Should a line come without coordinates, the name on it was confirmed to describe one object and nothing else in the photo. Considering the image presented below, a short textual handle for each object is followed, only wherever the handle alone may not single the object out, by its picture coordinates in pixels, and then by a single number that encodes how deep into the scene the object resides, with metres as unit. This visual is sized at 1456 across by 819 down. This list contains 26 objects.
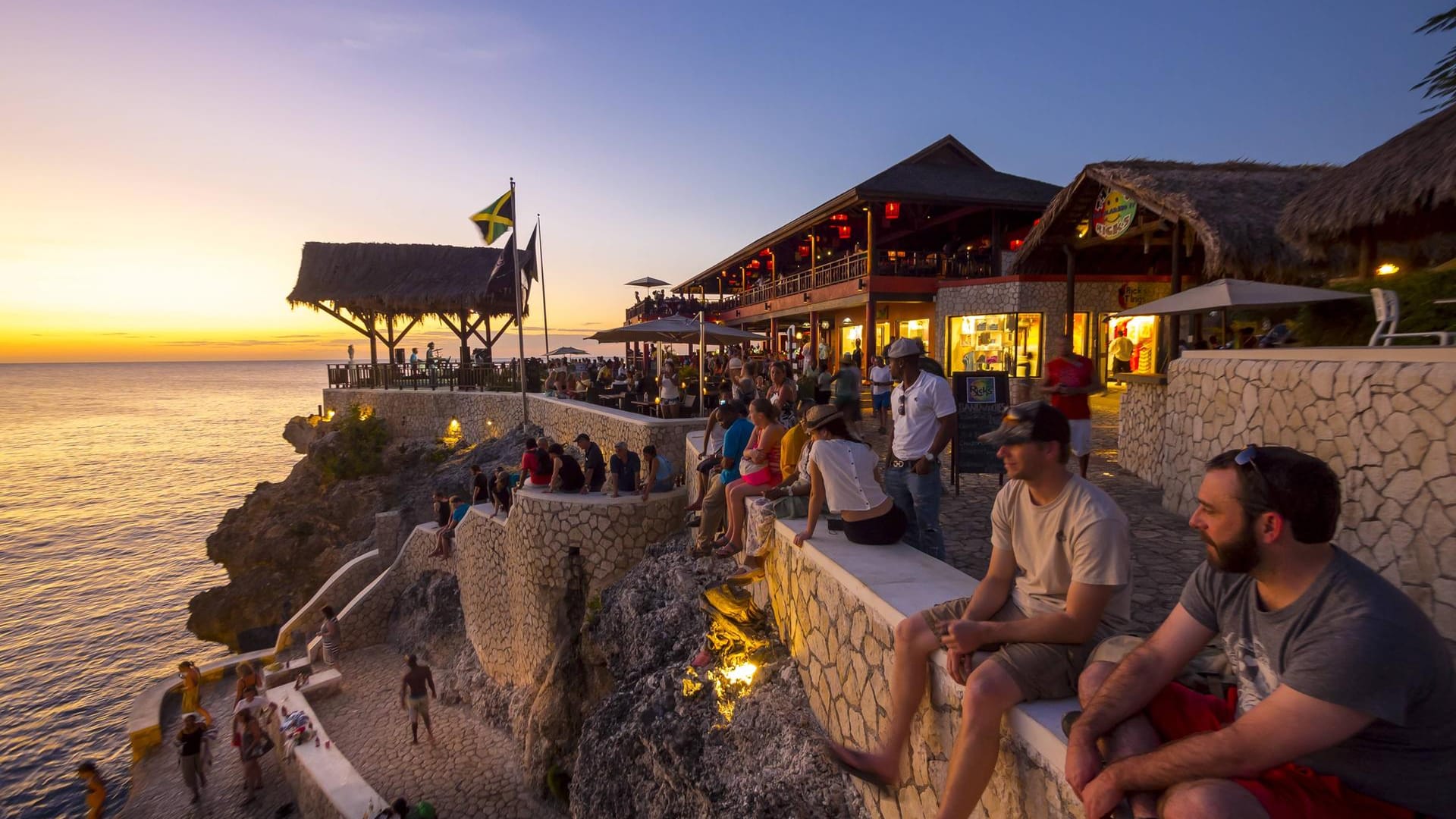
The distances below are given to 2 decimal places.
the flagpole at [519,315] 15.45
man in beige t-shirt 2.26
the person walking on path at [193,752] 9.70
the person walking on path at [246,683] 10.88
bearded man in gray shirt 1.41
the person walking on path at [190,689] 11.77
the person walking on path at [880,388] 10.62
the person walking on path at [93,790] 9.69
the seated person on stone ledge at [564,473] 9.77
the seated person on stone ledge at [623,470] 9.48
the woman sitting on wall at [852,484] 4.11
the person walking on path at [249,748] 9.79
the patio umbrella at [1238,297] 6.84
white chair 4.88
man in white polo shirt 4.52
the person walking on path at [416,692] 10.08
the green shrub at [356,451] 21.19
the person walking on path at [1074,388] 5.83
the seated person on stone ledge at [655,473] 9.24
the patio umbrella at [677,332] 11.88
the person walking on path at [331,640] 13.03
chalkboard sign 6.52
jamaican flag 15.35
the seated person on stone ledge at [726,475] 6.48
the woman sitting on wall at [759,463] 5.79
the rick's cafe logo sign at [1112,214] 9.91
